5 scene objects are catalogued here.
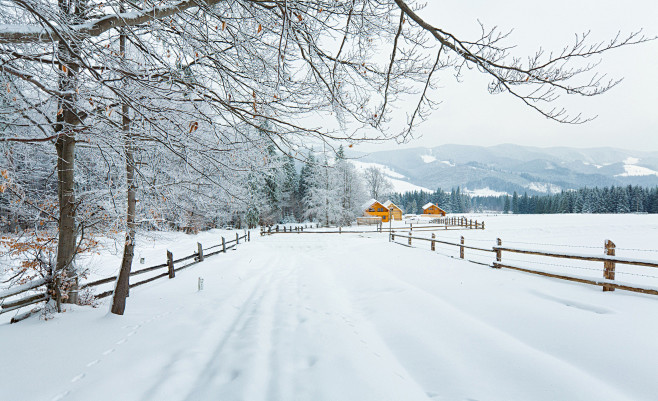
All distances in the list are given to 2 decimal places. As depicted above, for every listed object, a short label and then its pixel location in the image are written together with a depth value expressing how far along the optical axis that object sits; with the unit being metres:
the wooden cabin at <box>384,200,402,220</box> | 55.14
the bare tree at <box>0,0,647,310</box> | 2.86
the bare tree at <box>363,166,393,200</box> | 64.67
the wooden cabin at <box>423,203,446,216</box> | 73.79
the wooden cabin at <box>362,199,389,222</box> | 50.49
